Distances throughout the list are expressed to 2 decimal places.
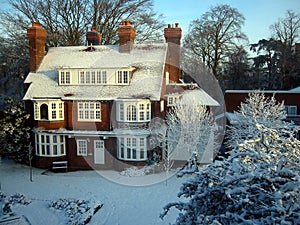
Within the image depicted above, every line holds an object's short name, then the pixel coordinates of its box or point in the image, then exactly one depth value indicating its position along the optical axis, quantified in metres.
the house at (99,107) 17.27
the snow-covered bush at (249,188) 4.43
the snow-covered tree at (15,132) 17.66
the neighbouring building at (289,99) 21.84
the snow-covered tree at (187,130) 16.72
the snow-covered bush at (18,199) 13.30
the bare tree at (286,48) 31.69
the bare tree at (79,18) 25.90
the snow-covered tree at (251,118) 16.62
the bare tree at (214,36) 31.81
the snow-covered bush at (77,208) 11.59
